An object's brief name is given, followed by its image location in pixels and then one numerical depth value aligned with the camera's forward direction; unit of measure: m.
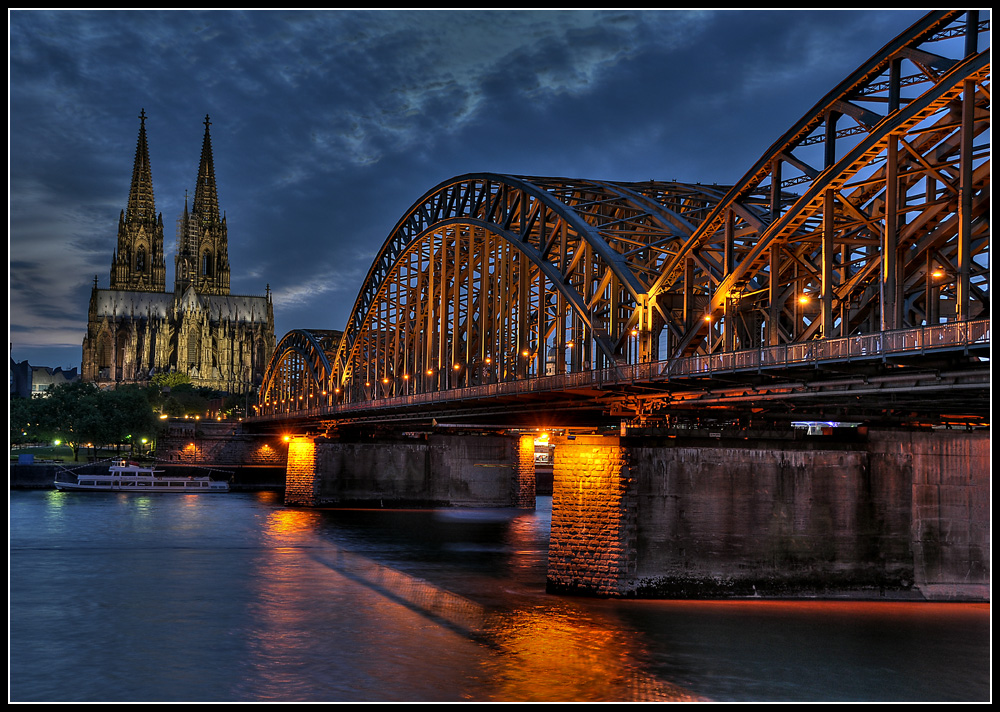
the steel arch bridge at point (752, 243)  36.78
